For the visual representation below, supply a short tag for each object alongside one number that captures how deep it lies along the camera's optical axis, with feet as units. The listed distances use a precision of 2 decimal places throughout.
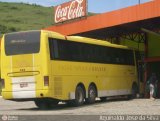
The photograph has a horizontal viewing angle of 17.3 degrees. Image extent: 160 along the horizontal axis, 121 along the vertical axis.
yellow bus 73.26
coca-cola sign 110.83
